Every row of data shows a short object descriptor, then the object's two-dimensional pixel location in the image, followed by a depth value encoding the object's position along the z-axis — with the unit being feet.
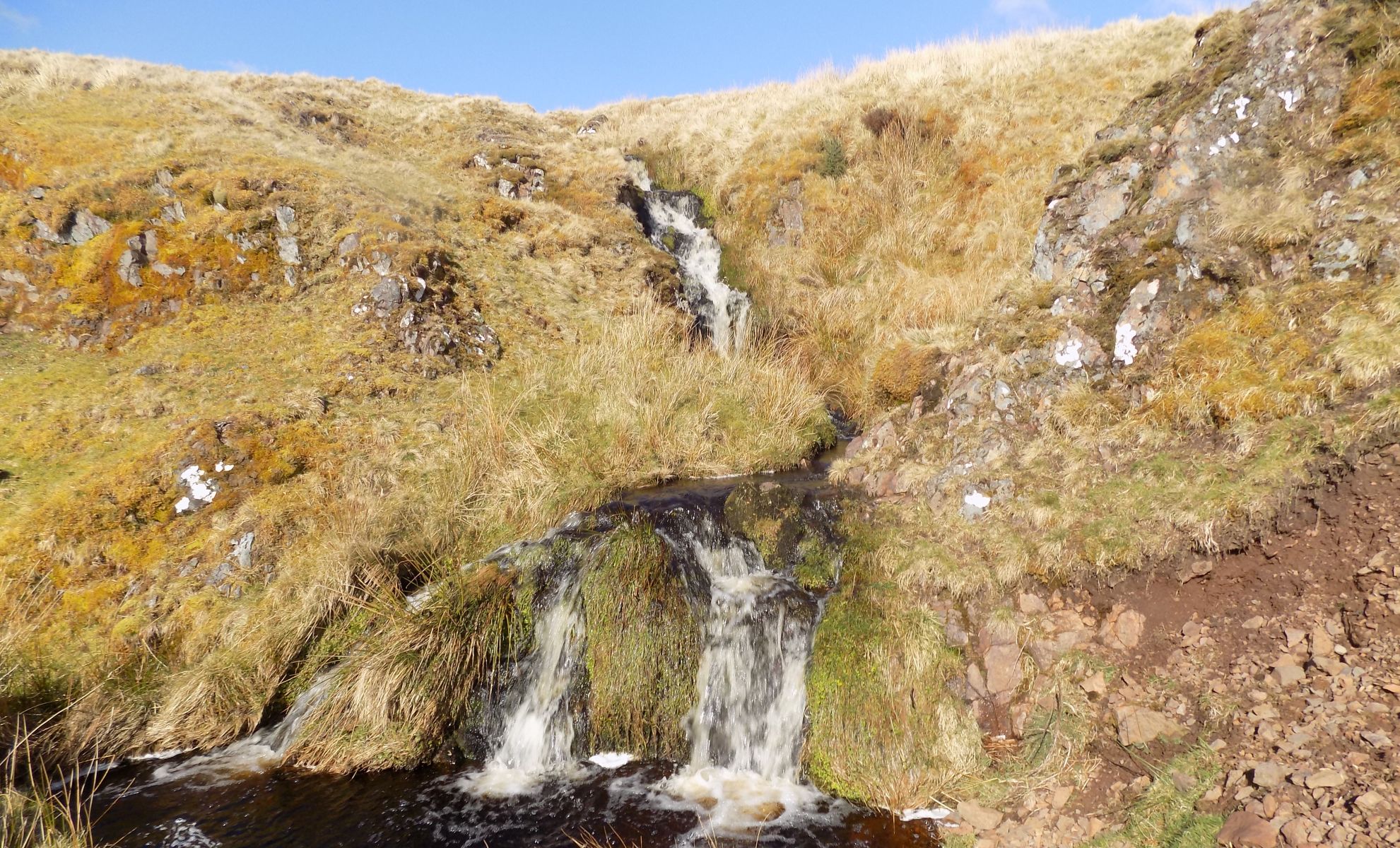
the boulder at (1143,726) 13.38
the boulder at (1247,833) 10.29
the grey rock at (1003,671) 16.19
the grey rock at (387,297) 36.55
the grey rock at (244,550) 23.12
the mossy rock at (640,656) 18.99
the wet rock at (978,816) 14.10
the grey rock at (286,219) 39.34
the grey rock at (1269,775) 11.07
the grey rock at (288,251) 38.42
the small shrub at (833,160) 55.67
